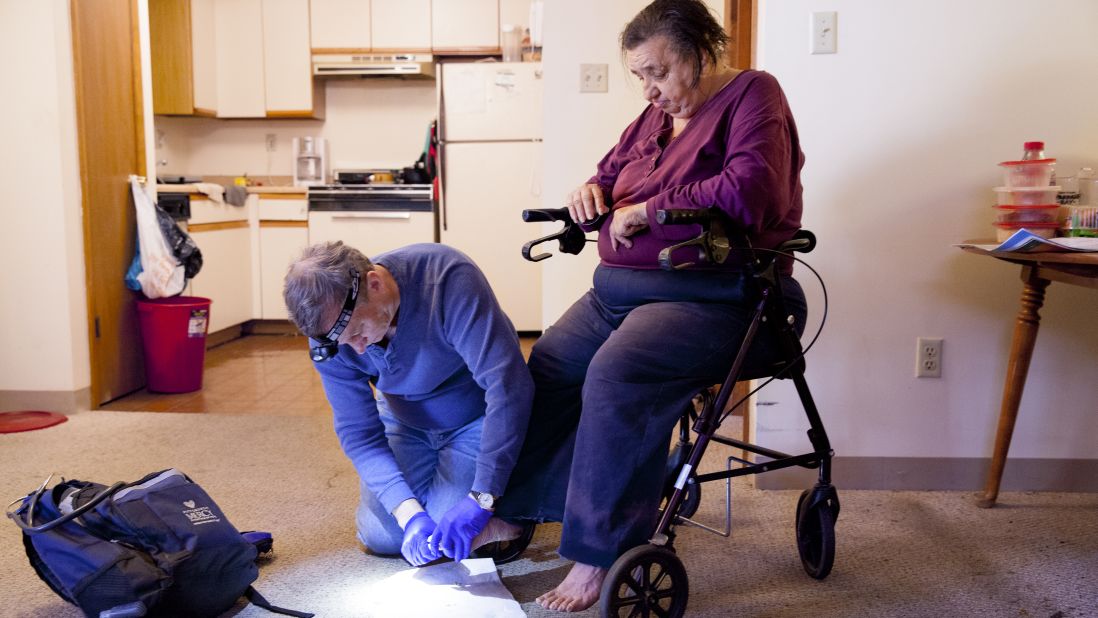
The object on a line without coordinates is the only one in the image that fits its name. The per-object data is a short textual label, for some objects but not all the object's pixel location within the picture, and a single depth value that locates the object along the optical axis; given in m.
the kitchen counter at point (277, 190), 5.55
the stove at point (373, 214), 5.48
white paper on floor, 1.76
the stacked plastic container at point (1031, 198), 2.28
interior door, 3.46
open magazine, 2.06
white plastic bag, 3.73
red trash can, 3.76
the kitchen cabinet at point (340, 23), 5.65
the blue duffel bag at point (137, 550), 1.67
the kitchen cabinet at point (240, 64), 5.46
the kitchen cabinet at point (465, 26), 5.64
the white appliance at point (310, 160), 6.04
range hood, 5.68
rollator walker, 1.63
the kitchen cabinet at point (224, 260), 4.98
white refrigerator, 5.29
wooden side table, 2.13
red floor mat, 3.20
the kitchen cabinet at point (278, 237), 5.57
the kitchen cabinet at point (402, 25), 5.66
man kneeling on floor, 1.73
